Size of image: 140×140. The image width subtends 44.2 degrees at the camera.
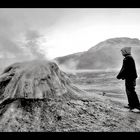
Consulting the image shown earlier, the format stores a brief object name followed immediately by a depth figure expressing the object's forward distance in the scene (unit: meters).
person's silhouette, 4.24
